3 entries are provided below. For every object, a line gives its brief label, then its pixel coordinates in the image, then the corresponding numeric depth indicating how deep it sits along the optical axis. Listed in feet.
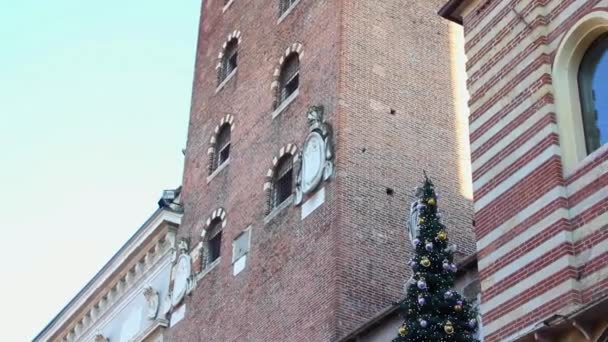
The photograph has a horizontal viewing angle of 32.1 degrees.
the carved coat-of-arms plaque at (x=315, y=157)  74.33
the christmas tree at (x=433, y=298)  48.37
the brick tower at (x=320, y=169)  70.95
